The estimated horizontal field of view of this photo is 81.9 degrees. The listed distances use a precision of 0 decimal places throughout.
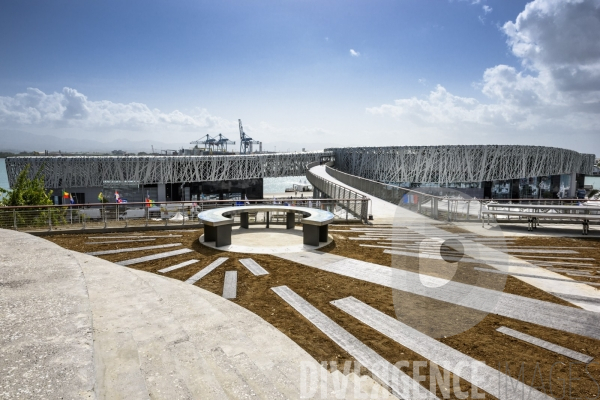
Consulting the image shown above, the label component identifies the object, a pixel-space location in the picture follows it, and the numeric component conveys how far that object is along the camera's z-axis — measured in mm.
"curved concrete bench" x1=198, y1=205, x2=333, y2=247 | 10642
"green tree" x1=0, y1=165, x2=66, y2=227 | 13211
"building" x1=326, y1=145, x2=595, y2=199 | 68500
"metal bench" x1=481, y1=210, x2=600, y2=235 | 12448
